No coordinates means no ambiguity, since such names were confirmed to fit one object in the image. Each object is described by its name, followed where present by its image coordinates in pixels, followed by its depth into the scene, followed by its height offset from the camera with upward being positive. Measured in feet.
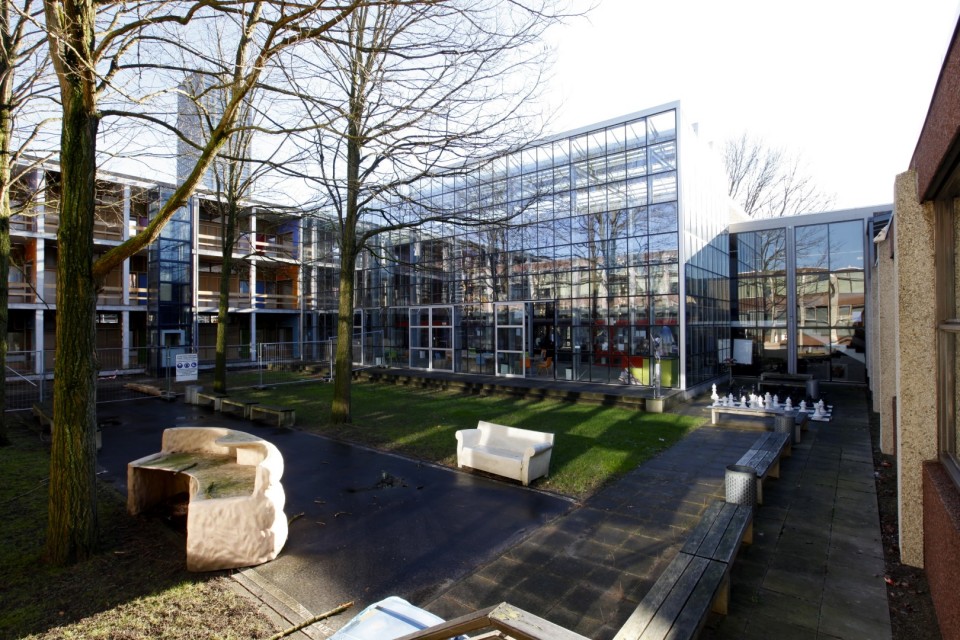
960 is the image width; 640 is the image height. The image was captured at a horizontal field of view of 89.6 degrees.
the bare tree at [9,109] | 26.00 +12.90
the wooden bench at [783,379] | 53.06 -6.06
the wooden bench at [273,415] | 39.11 -7.42
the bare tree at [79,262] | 15.67 +2.21
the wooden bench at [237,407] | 42.84 -7.40
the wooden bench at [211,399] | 46.42 -7.15
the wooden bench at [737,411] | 38.31 -6.92
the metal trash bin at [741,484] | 19.15 -6.38
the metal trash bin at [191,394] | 50.31 -6.90
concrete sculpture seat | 15.67 -5.84
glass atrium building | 53.21 +7.21
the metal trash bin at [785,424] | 31.48 -6.46
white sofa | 24.57 -6.78
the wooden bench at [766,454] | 22.53 -6.61
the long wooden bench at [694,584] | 10.70 -6.60
